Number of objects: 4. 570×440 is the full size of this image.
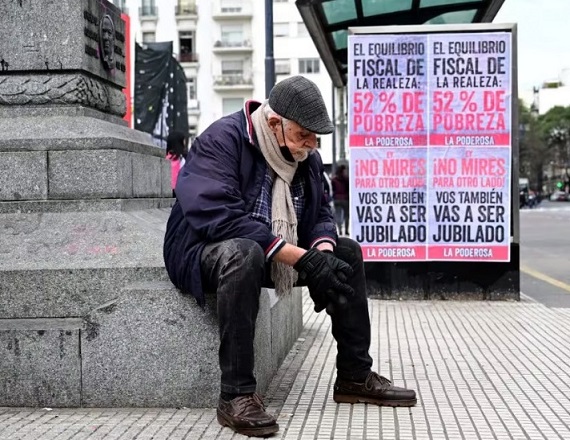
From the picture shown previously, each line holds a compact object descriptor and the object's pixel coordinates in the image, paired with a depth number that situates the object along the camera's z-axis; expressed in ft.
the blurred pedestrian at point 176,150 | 35.68
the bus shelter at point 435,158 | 29.94
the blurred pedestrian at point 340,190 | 72.59
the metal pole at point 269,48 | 52.49
